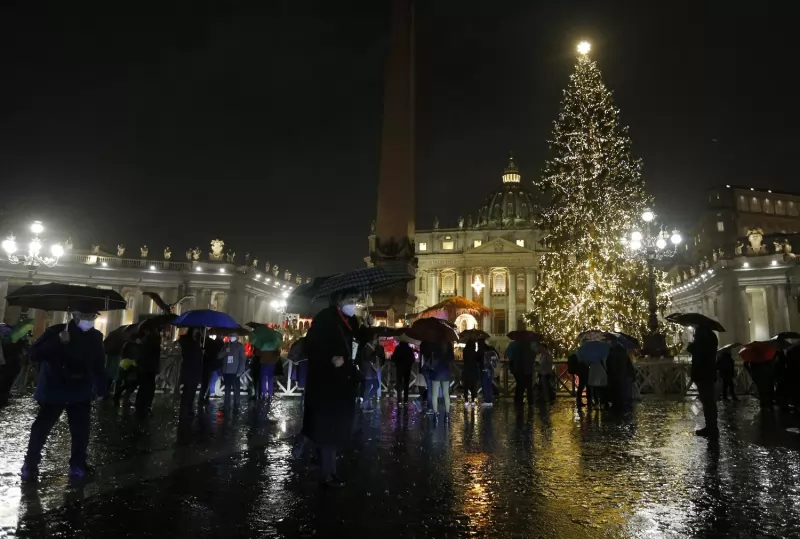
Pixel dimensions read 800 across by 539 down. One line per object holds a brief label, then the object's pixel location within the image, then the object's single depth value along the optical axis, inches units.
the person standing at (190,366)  383.6
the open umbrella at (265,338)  500.1
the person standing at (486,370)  537.6
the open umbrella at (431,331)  386.6
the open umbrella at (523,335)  518.9
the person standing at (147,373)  419.2
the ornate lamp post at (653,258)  726.5
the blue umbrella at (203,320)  407.5
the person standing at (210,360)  482.0
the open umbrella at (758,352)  526.0
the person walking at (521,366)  513.7
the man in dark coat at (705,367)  318.0
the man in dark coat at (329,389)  191.6
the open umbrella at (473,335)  503.9
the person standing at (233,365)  474.0
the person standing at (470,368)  486.6
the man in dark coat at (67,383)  205.0
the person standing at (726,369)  606.2
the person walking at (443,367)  388.5
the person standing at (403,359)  524.1
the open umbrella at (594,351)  502.5
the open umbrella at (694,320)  343.9
